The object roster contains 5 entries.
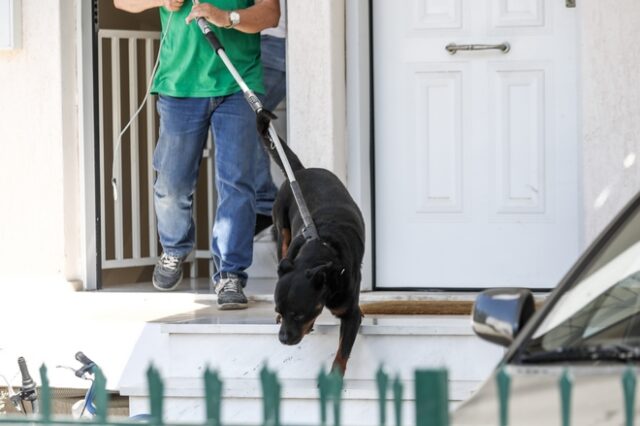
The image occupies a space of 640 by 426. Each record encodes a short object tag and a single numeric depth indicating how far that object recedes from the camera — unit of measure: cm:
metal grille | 1787
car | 573
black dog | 1173
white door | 1485
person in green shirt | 1412
